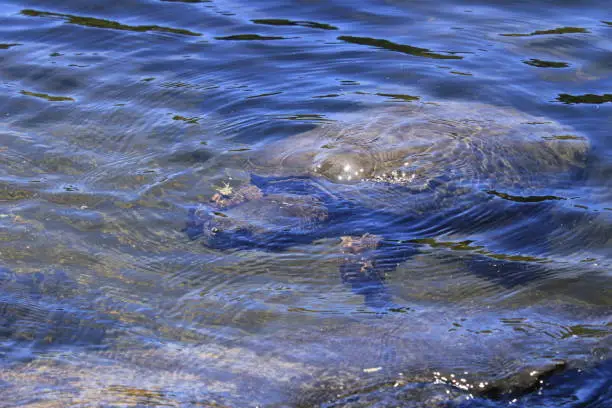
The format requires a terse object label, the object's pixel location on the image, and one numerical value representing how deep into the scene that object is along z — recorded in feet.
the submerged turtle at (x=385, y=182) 33.91
